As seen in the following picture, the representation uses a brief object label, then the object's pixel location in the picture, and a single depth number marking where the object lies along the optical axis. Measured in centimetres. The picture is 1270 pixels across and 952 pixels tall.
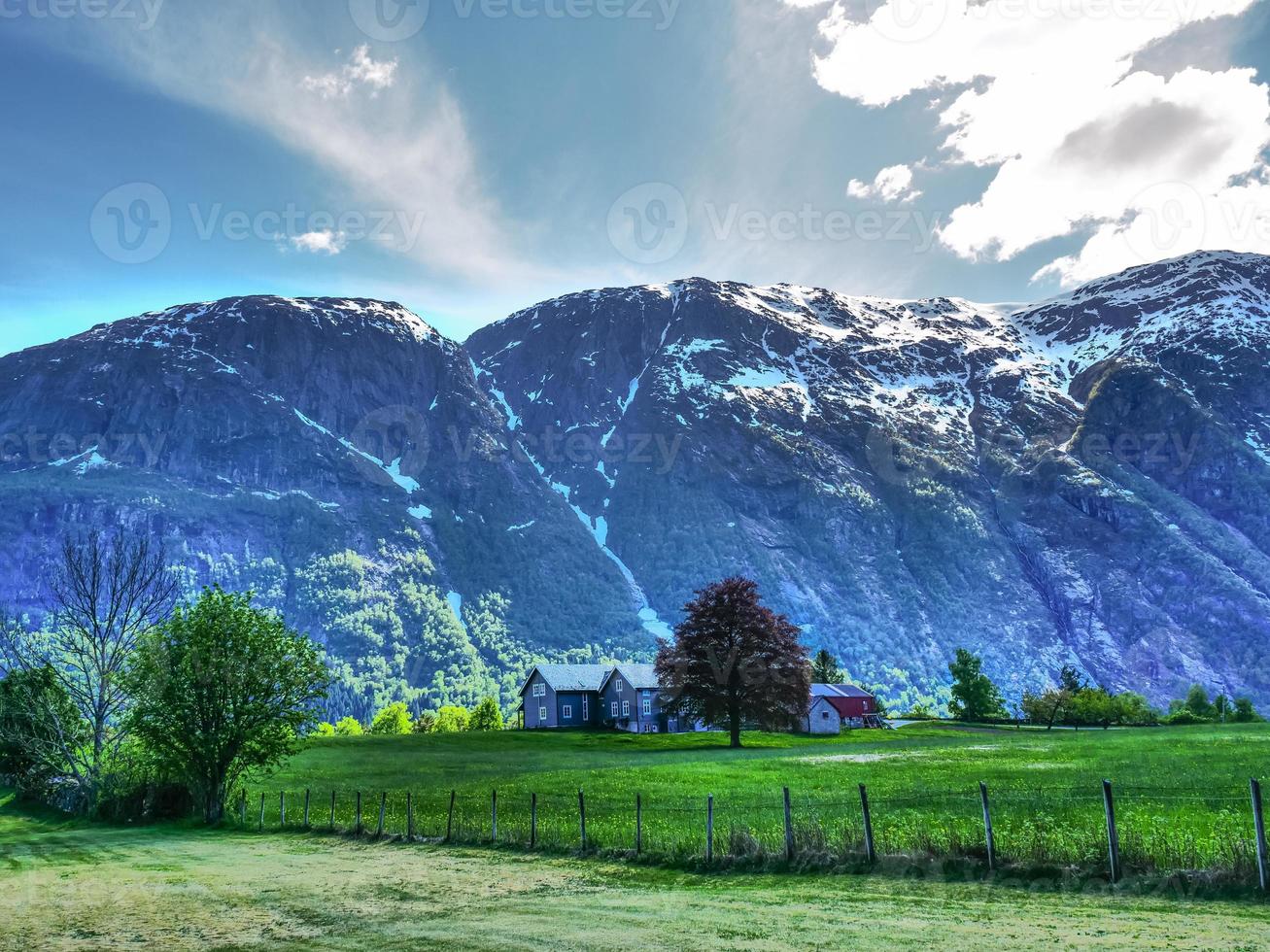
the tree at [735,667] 7819
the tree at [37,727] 4504
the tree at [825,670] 14325
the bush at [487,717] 13188
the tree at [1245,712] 12950
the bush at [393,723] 14862
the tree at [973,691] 13288
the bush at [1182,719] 12694
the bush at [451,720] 15275
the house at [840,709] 11312
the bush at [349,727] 15275
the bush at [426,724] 14892
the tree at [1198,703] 13462
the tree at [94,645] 4400
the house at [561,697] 11850
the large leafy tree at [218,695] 3650
